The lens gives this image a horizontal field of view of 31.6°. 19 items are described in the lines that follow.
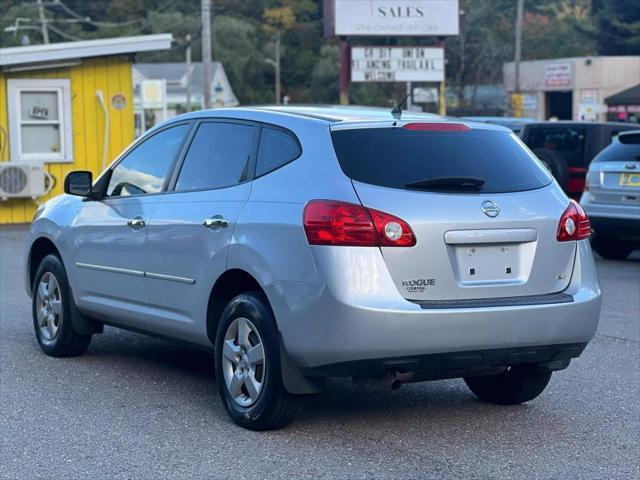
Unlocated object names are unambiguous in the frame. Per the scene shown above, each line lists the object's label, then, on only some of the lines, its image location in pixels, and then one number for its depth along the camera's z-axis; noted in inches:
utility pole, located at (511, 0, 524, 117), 1953.7
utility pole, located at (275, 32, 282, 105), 3159.5
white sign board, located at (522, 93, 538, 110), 2284.7
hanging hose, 840.2
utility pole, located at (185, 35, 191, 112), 2620.3
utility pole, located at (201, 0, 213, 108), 1300.4
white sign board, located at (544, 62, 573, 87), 2245.3
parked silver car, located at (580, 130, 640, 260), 543.2
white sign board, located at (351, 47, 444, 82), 1190.3
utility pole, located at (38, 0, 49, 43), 2297.5
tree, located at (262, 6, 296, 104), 3678.6
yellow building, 798.5
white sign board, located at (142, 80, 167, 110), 1702.8
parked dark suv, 713.5
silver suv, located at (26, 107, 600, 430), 214.8
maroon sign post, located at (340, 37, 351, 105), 1190.9
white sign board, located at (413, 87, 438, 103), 1357.2
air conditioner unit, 774.5
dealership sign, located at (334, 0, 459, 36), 1208.8
